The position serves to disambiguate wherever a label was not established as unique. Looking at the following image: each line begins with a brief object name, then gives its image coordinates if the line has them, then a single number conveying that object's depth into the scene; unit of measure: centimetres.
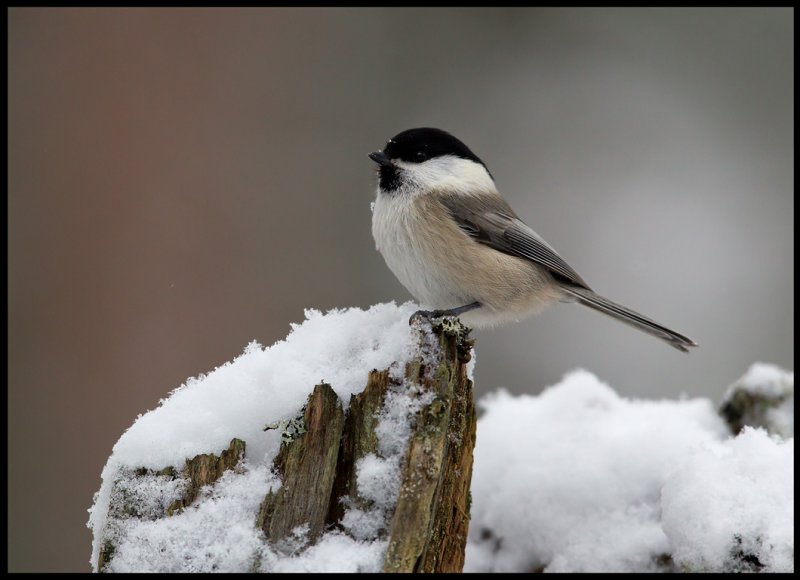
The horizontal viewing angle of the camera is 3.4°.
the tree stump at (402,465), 349
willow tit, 356
